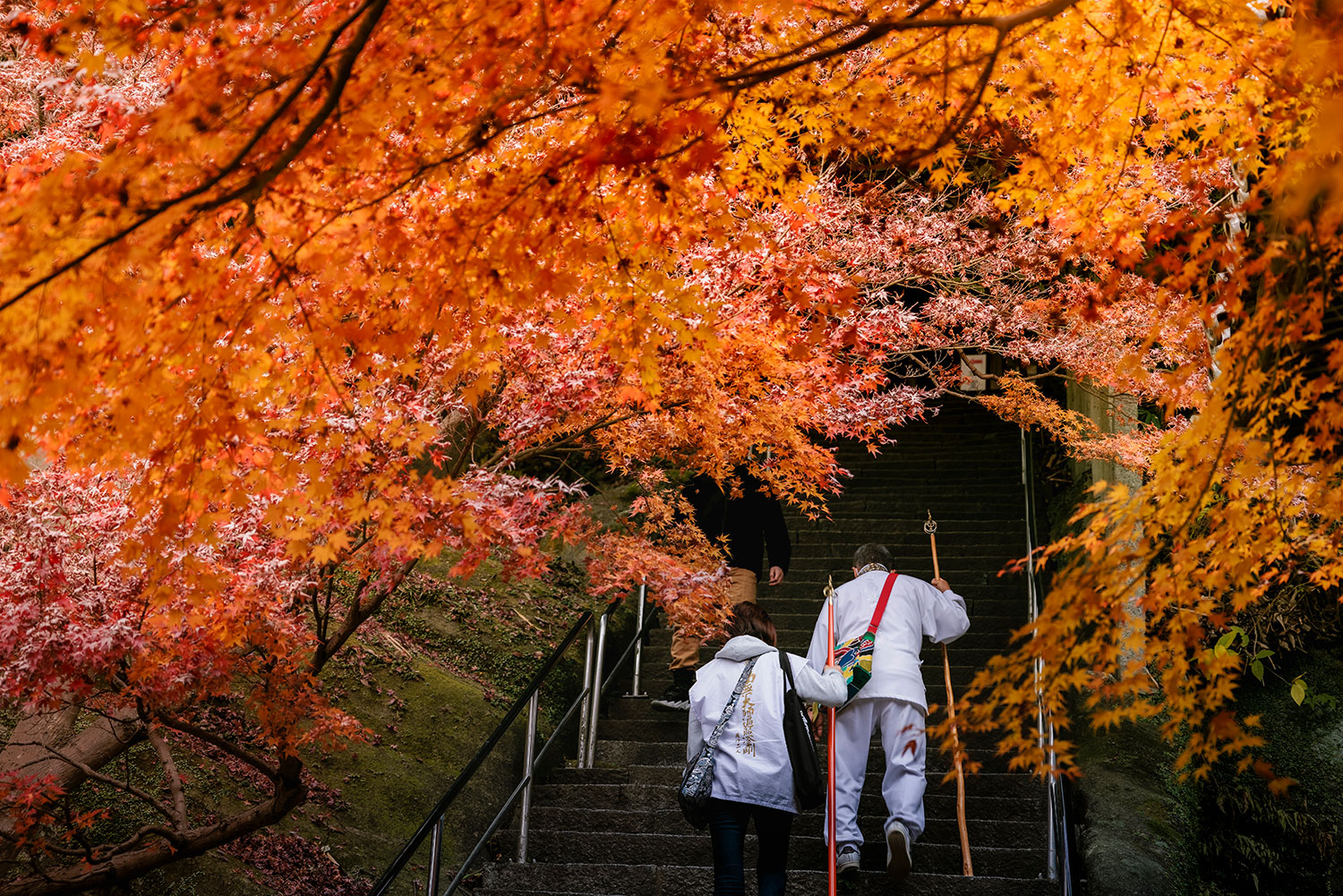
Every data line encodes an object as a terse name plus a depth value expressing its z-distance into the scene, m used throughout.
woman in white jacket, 4.40
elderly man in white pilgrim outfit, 5.06
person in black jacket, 7.28
